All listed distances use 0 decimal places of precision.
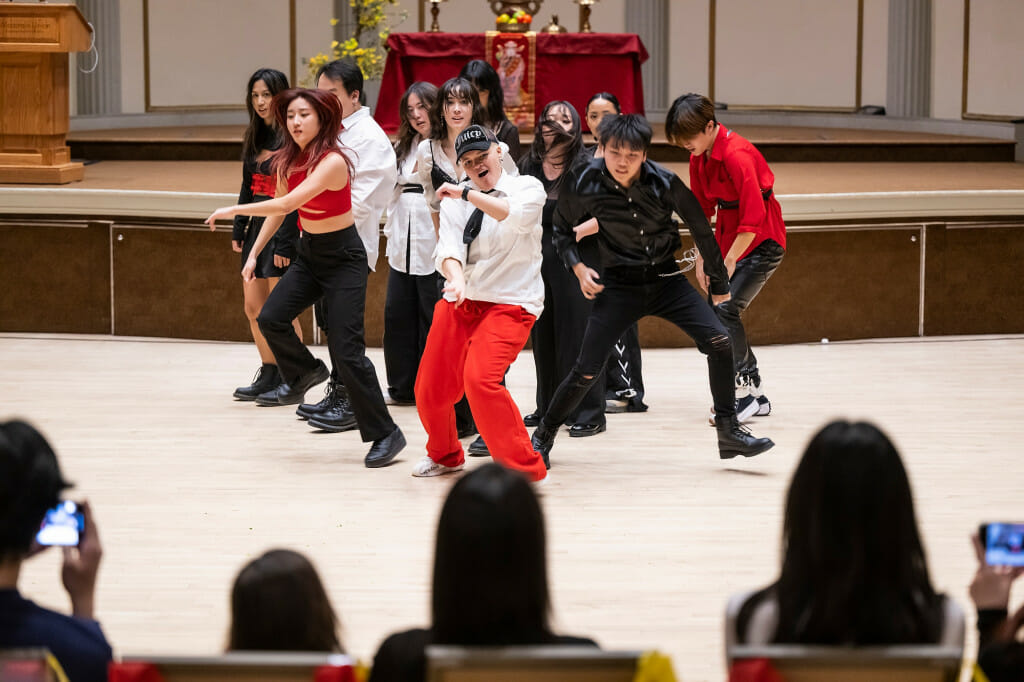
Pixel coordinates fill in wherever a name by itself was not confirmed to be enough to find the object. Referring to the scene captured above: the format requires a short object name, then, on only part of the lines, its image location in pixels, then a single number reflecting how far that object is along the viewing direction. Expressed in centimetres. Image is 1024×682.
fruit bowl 1670
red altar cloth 1676
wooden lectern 1244
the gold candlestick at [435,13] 1715
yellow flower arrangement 1708
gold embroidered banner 1642
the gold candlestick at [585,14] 1773
